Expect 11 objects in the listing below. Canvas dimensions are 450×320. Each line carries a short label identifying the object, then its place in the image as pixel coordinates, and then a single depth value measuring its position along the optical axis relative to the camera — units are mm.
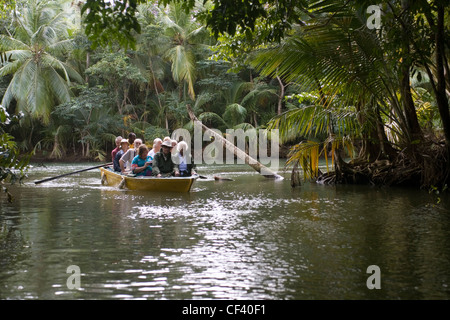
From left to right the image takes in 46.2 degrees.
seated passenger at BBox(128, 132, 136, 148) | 16856
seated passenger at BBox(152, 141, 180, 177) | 13406
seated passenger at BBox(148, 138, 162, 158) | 14297
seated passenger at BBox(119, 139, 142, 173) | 15033
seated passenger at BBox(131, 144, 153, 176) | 13758
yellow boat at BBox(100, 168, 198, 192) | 12727
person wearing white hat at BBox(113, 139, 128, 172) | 15469
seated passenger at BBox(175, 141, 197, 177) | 13892
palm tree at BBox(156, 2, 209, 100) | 31812
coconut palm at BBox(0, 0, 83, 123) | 29094
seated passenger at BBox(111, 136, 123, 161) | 16541
